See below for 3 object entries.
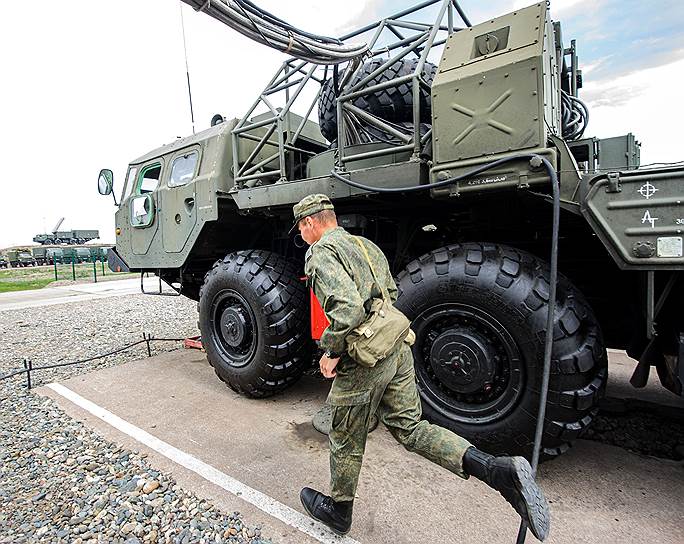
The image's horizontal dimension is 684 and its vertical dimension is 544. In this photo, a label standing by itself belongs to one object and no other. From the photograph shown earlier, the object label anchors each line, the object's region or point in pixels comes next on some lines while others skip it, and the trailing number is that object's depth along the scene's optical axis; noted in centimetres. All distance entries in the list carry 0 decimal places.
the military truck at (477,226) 218
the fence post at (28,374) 419
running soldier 175
